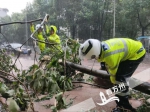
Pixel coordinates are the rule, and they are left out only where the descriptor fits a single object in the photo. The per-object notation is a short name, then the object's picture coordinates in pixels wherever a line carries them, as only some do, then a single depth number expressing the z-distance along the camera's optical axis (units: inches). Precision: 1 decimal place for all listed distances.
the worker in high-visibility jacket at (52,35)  224.2
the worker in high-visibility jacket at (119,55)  91.0
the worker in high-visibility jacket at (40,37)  222.5
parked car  361.4
